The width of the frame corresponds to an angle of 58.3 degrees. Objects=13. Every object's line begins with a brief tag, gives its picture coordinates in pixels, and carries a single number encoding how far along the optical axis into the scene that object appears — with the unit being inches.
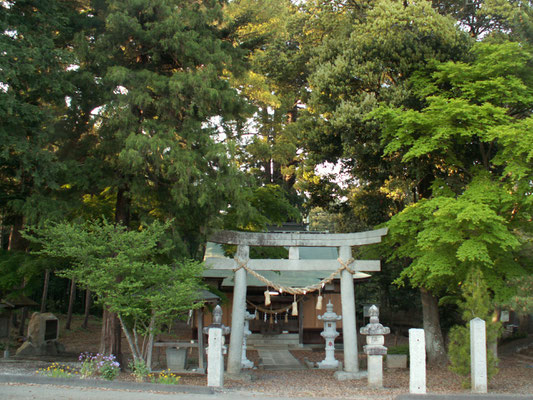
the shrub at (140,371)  390.9
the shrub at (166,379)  376.2
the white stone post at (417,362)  372.8
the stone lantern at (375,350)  427.8
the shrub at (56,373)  367.6
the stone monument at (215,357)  391.2
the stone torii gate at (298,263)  481.4
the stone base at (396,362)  545.3
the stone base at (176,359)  491.2
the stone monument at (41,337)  573.9
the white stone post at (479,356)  383.9
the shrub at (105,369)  378.0
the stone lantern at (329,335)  568.4
